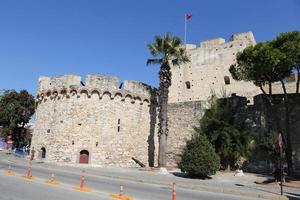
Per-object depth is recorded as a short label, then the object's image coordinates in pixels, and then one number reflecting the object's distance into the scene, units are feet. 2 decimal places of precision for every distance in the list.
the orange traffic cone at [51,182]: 39.03
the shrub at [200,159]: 56.95
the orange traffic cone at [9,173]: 45.93
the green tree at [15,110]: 151.94
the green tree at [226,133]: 67.41
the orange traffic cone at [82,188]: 34.84
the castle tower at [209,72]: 101.96
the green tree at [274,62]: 59.41
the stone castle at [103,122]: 75.70
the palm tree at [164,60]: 72.33
